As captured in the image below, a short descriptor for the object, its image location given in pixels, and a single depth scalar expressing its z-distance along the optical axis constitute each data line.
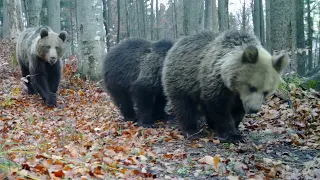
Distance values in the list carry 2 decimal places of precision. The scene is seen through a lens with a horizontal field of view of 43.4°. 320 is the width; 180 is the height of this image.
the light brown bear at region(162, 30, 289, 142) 5.98
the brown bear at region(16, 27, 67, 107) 11.05
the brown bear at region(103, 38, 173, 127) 8.09
